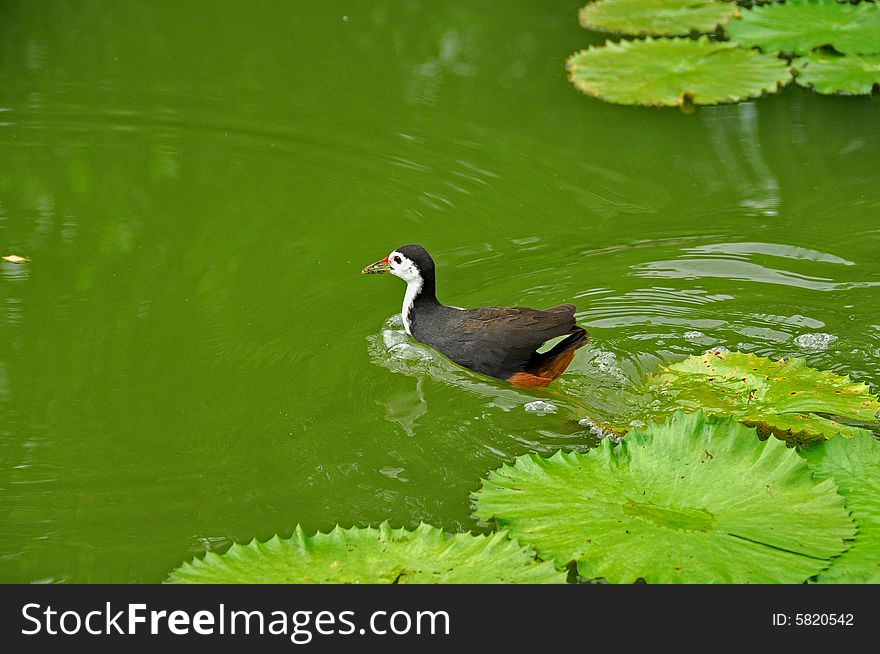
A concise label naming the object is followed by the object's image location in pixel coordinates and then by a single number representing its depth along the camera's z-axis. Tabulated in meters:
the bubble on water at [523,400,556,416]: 9.45
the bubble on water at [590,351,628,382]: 10.04
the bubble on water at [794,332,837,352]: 10.06
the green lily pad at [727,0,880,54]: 15.22
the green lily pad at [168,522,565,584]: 6.30
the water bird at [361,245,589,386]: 9.84
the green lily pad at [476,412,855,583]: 6.44
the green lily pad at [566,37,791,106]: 14.29
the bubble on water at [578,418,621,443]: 8.77
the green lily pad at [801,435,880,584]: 6.36
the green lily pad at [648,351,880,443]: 8.20
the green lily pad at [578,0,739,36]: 16.25
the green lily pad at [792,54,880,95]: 14.28
